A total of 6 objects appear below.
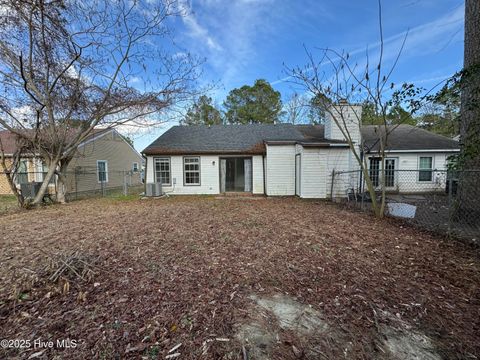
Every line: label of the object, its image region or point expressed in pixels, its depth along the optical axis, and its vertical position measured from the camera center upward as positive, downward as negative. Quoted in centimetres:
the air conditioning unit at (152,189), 1116 -104
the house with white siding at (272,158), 1016 +40
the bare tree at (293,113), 2139 +526
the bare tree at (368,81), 547 +243
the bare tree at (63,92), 705 +310
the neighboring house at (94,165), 1297 +31
